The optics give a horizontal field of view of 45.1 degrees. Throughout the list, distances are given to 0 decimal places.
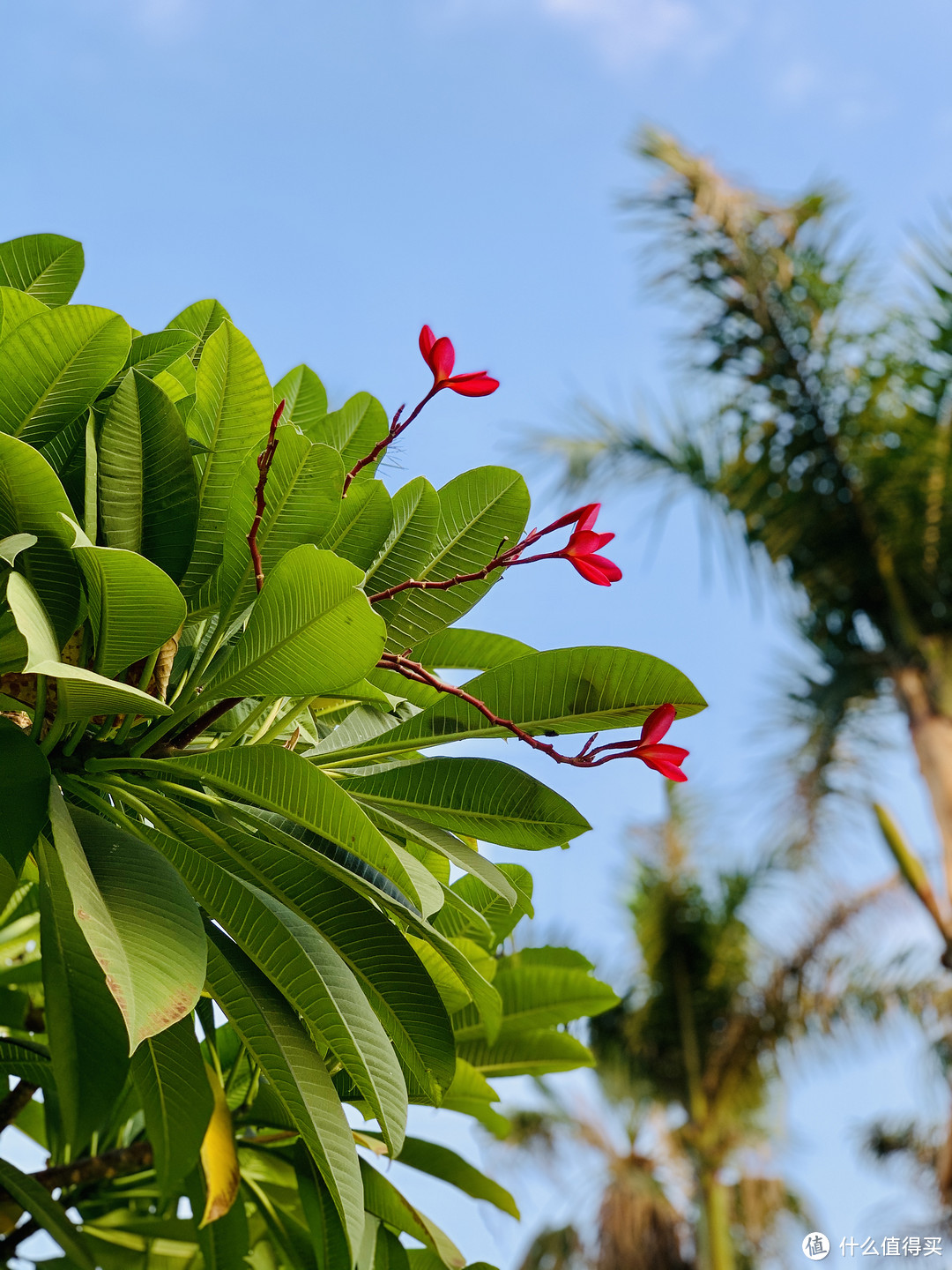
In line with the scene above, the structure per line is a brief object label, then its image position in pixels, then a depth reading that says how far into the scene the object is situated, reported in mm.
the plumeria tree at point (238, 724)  748
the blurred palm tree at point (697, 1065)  6887
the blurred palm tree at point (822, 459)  5988
